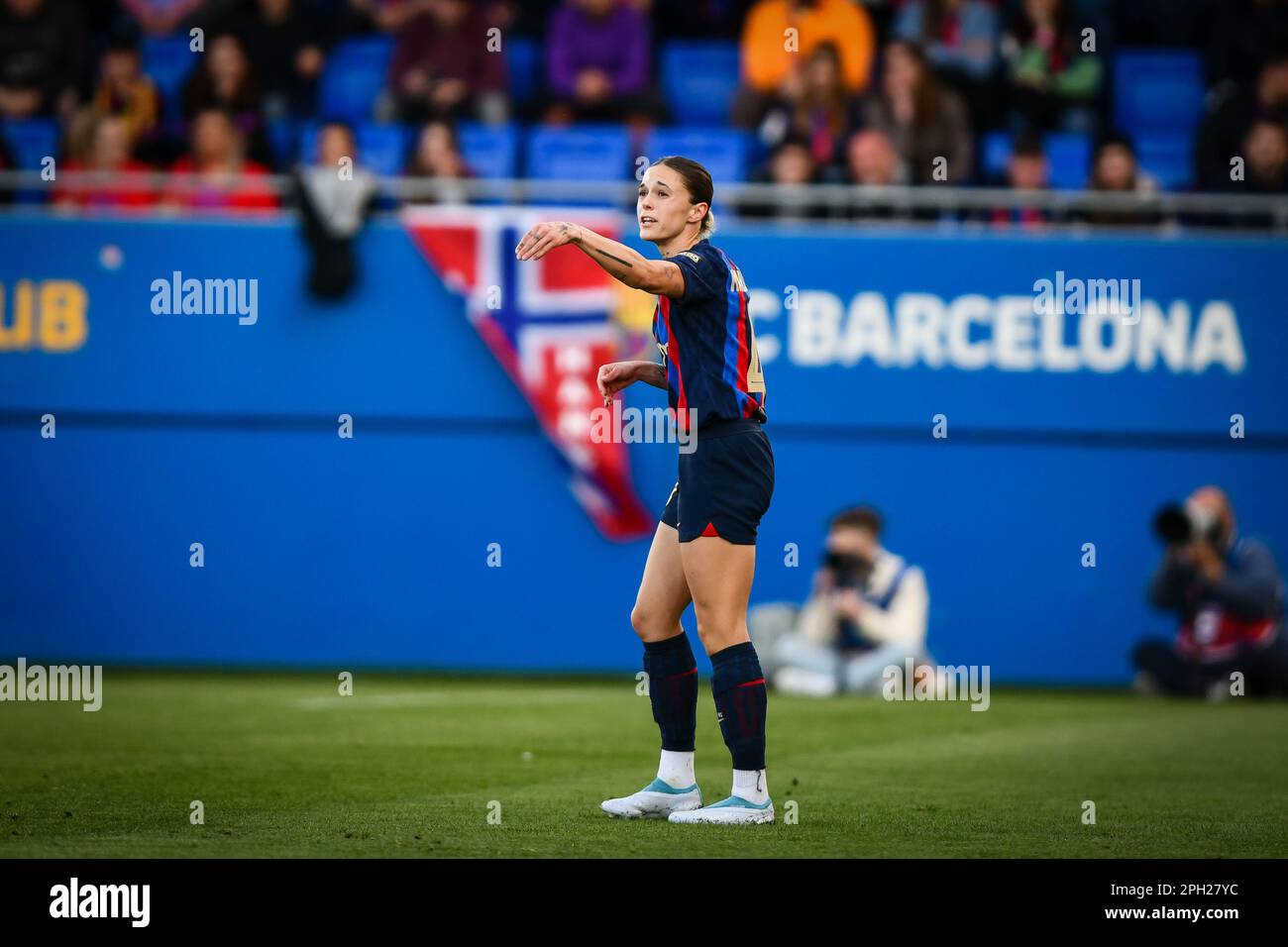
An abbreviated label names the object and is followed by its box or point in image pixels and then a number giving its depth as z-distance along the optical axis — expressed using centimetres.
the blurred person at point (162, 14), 1662
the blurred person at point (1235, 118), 1467
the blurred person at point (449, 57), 1538
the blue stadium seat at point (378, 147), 1509
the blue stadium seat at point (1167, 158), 1542
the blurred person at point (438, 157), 1439
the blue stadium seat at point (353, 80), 1623
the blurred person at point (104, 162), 1432
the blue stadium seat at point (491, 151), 1496
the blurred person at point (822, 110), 1466
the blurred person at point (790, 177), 1426
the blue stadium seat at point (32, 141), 1515
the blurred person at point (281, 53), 1587
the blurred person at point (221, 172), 1426
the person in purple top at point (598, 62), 1534
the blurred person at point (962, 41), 1546
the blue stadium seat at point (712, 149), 1479
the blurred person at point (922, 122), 1454
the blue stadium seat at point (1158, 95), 1619
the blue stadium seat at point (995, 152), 1516
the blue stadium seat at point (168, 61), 1622
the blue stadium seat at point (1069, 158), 1509
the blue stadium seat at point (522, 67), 1617
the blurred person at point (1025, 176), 1435
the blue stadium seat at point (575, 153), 1498
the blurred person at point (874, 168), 1426
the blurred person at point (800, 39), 1548
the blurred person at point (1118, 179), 1421
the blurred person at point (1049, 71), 1549
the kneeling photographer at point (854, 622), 1300
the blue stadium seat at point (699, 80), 1608
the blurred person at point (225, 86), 1516
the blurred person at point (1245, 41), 1569
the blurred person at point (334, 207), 1390
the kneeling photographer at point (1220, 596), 1314
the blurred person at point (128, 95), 1523
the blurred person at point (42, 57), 1579
